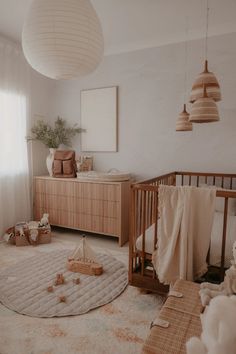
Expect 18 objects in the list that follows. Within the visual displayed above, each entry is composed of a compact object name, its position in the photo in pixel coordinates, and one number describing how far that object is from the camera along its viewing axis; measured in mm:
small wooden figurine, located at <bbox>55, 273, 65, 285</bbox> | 2186
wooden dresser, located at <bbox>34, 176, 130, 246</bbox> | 3160
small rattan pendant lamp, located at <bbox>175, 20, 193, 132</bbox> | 2641
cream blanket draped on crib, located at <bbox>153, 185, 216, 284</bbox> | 1697
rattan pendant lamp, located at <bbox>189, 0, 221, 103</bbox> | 1907
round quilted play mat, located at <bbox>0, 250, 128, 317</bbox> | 1879
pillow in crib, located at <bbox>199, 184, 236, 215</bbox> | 2627
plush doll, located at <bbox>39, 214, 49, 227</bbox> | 3273
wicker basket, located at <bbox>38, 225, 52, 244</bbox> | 3209
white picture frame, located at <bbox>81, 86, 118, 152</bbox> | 3602
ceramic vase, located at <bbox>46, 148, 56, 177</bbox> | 3632
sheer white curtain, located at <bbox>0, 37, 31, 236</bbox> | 3217
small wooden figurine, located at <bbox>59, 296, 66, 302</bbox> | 1941
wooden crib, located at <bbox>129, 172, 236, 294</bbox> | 1875
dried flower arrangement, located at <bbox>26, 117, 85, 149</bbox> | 3656
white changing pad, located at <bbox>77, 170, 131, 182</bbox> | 3182
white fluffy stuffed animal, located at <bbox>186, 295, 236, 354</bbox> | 733
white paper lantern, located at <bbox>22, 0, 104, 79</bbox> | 1212
